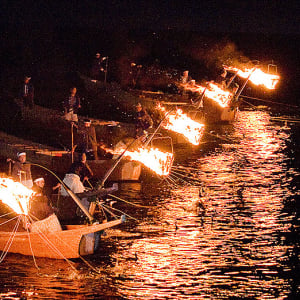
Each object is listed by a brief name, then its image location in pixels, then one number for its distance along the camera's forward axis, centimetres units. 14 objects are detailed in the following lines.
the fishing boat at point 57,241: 1694
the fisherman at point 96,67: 4106
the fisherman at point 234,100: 3861
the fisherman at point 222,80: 3694
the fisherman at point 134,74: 4416
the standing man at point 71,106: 2961
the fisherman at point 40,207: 1680
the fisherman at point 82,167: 2147
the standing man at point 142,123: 2725
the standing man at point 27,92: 3301
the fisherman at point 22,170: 1922
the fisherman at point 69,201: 1909
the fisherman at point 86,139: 2490
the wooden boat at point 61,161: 2559
